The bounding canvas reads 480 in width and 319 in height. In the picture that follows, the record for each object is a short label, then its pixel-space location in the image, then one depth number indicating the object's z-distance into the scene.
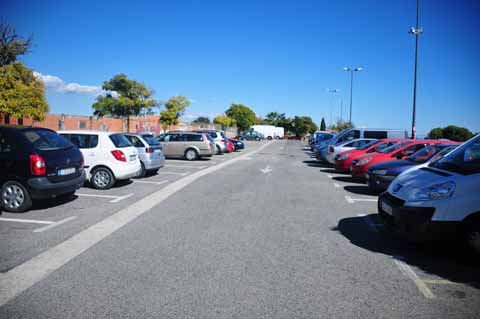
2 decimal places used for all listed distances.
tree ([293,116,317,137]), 132.12
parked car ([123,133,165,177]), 11.84
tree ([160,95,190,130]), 46.38
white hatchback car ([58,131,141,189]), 9.45
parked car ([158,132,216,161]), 20.14
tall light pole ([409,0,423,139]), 19.06
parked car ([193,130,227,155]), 25.52
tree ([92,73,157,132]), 46.50
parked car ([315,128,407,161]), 21.42
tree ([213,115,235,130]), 87.67
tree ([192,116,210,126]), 107.44
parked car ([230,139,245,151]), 31.60
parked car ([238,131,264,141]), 68.94
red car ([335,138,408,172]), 13.02
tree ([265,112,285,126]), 142.50
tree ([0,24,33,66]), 22.97
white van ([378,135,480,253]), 4.10
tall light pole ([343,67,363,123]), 41.56
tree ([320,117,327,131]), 143.50
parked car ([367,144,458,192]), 8.37
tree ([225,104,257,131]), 114.31
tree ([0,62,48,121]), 18.11
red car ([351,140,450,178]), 10.88
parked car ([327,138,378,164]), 16.07
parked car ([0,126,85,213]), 6.44
